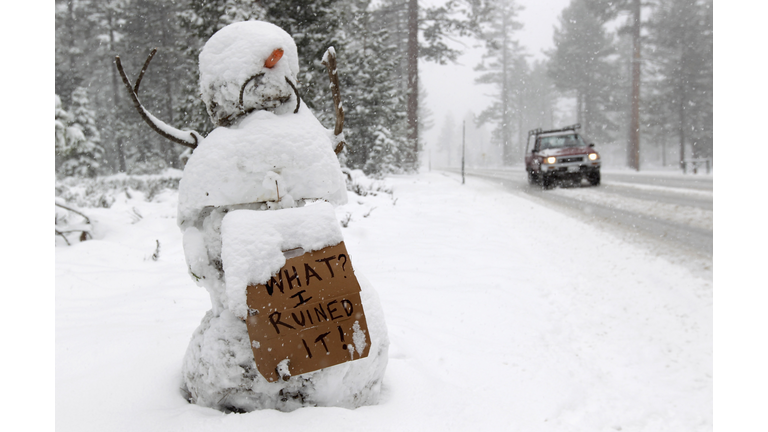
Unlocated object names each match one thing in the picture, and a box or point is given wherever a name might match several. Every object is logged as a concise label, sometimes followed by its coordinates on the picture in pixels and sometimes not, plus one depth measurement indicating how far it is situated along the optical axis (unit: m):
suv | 12.41
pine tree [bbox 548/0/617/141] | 33.19
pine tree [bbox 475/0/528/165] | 45.38
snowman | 1.53
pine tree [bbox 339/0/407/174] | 15.42
